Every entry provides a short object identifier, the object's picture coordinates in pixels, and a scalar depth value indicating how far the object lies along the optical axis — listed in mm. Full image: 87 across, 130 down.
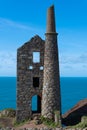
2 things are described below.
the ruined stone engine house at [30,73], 38562
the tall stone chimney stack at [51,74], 37469
